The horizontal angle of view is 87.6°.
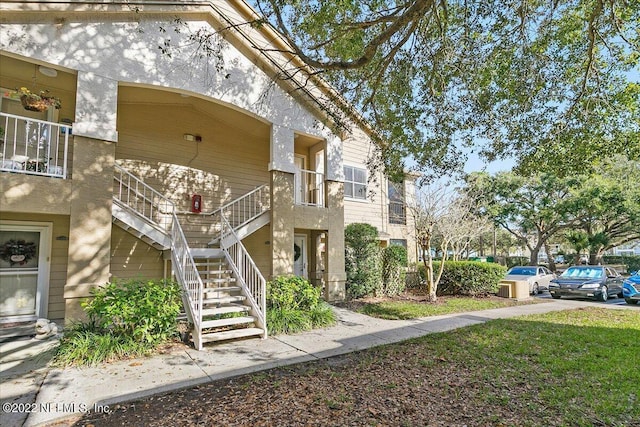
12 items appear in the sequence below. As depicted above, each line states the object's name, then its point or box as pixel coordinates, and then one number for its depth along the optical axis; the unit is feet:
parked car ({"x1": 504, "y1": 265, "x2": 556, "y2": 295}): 51.60
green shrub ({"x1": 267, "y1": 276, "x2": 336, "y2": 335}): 24.08
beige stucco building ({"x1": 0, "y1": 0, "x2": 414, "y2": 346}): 20.48
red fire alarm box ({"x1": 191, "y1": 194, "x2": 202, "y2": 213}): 30.94
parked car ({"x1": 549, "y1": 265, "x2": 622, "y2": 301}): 44.60
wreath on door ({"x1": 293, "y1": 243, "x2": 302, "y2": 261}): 39.29
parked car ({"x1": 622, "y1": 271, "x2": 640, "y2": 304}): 42.00
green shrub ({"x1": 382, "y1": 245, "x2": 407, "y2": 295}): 42.09
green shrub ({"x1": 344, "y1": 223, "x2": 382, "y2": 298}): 38.32
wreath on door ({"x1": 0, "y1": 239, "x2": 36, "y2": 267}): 23.03
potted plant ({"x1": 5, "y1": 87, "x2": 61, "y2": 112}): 20.67
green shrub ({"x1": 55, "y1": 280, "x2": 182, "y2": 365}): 17.49
